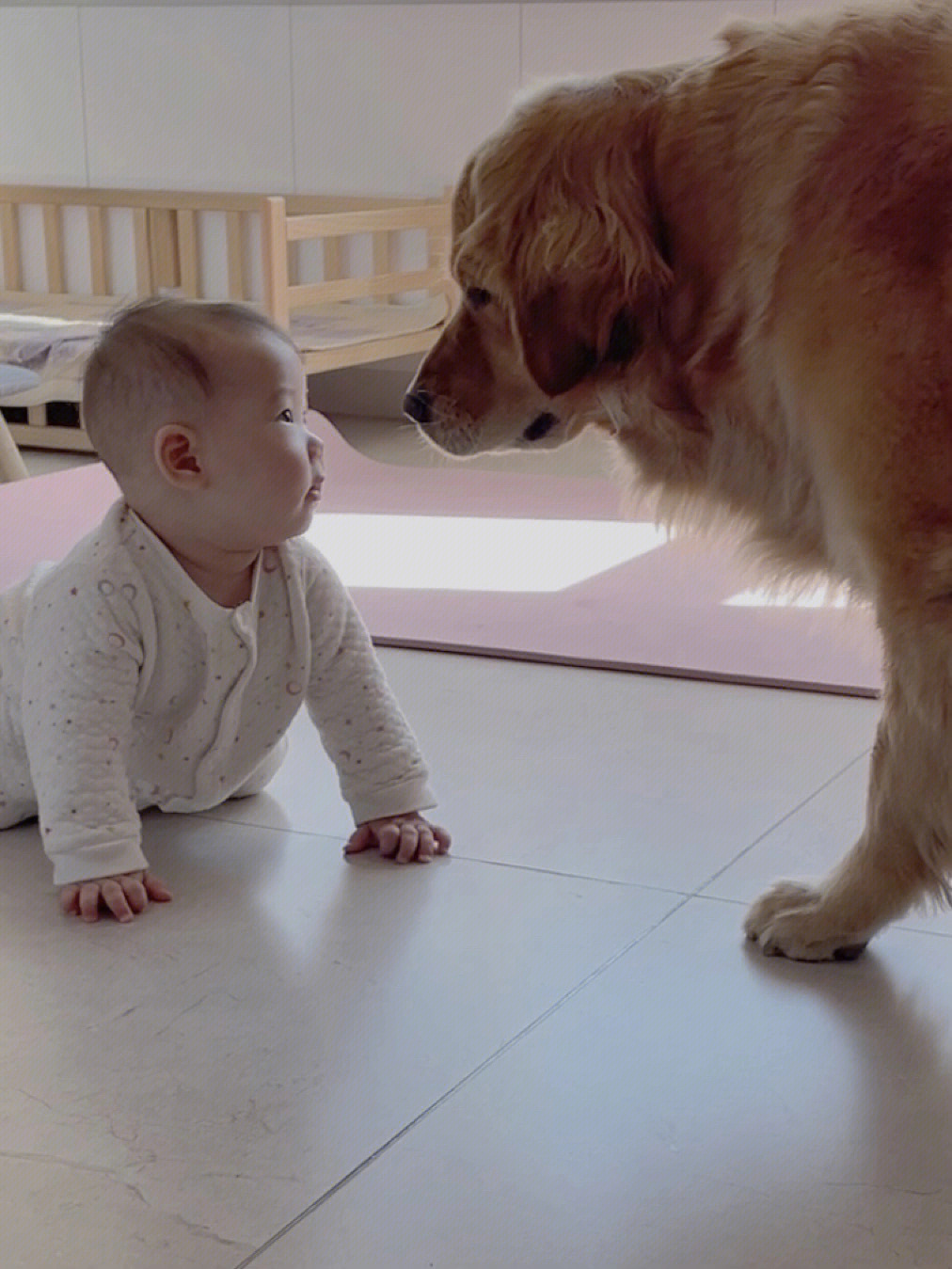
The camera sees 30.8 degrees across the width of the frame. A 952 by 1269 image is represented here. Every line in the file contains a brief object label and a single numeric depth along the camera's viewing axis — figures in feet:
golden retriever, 3.90
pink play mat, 6.90
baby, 4.77
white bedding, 12.47
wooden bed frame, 12.21
